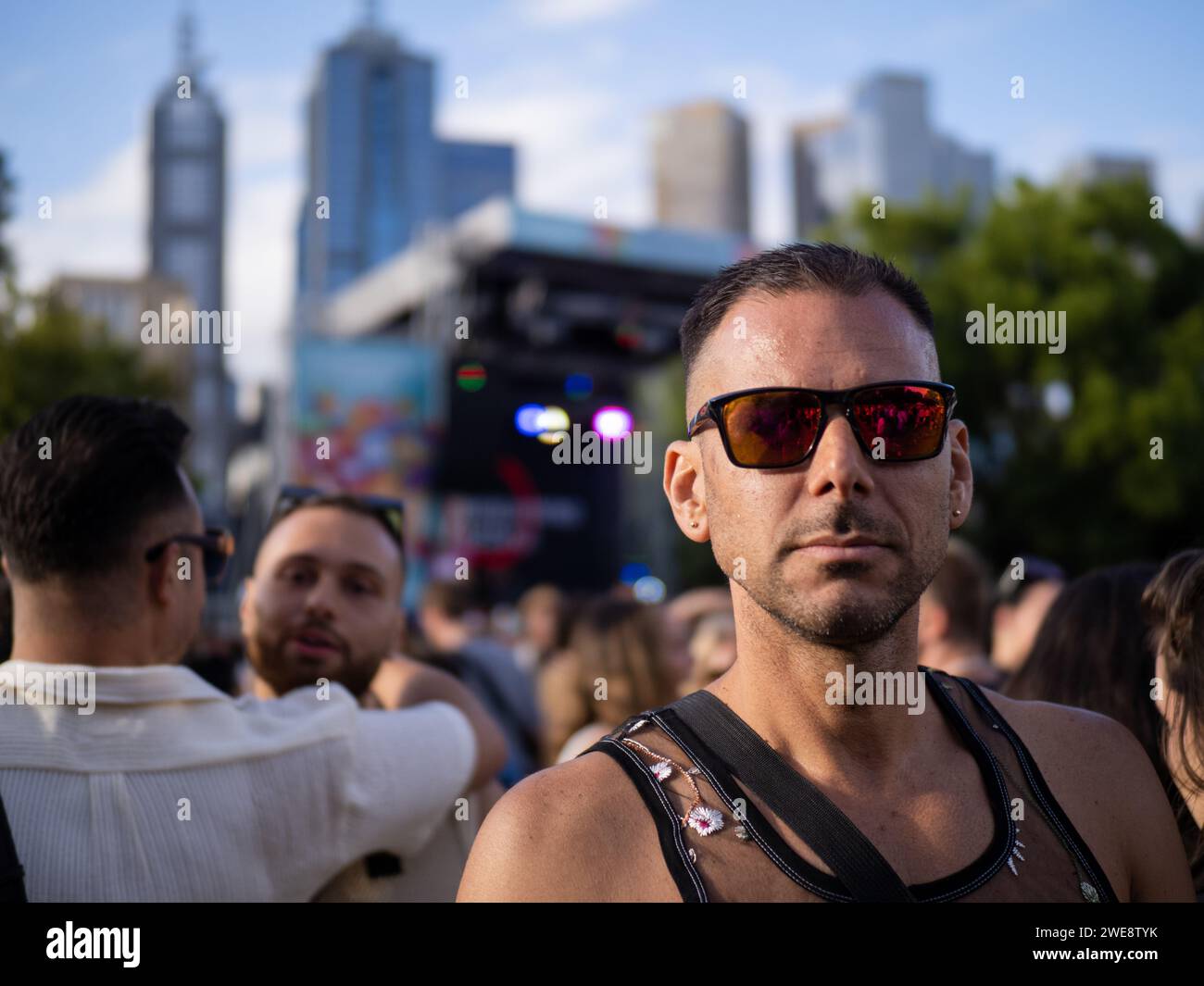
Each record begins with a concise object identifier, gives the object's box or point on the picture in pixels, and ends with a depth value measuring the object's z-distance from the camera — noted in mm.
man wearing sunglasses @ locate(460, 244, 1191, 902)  1544
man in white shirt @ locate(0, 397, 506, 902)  2143
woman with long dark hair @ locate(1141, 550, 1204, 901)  2195
